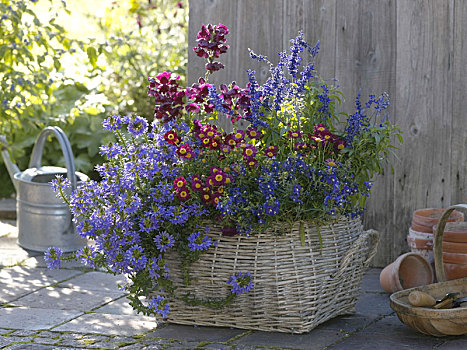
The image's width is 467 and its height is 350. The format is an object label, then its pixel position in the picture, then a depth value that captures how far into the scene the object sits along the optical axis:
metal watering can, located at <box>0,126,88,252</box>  4.17
